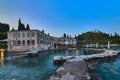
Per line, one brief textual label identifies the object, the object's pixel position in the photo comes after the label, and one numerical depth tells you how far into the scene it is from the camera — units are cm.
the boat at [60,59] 1179
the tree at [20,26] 3593
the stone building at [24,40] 2842
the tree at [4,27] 4356
